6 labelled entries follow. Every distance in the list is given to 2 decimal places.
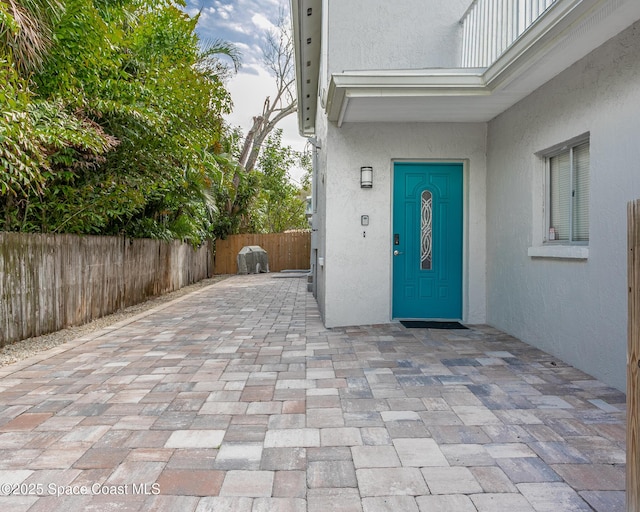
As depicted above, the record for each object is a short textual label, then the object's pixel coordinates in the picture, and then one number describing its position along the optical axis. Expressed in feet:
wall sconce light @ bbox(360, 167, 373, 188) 19.36
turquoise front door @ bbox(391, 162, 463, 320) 20.15
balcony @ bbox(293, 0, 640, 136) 10.99
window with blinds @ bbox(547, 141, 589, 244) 13.85
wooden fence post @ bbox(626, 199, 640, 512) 4.74
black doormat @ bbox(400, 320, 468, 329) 19.22
